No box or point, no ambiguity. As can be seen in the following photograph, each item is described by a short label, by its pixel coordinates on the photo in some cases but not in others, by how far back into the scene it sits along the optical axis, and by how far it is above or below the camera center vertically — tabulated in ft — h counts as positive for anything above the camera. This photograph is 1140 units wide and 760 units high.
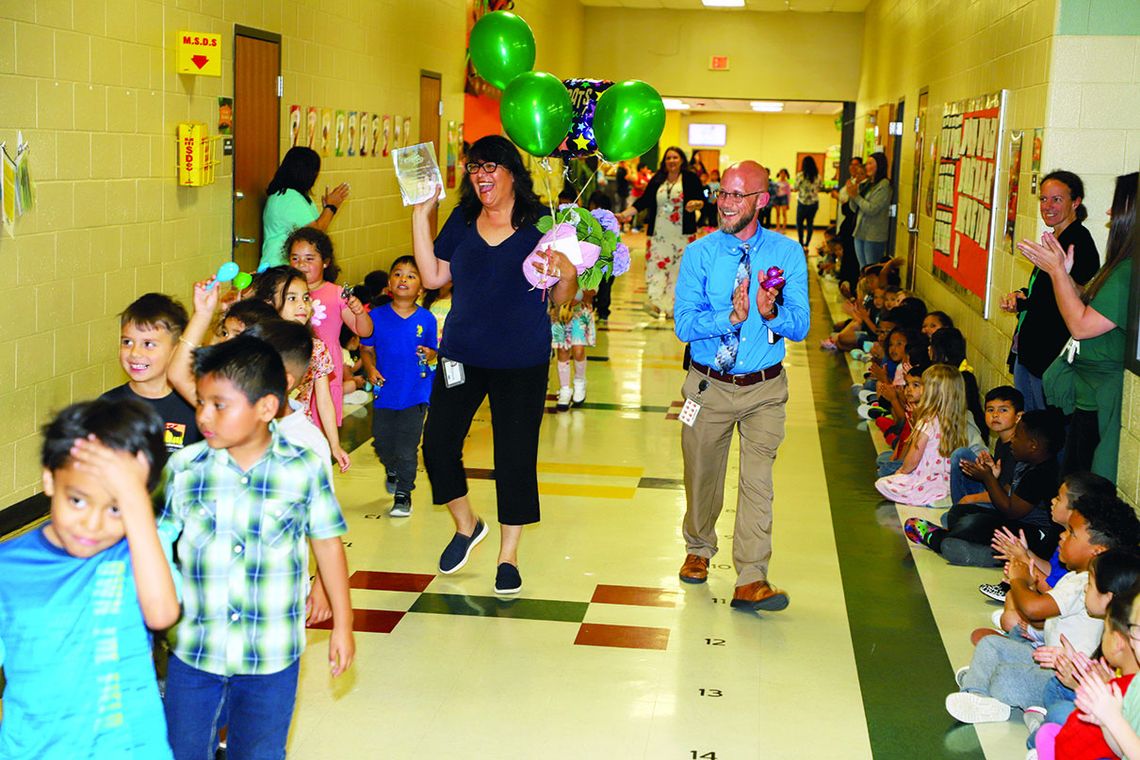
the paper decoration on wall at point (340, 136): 30.92 +0.36
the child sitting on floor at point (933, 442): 20.07 -4.13
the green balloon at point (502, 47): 18.58 +1.59
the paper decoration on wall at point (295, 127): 27.84 +0.48
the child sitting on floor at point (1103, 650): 9.78 -3.52
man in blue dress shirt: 15.28 -2.11
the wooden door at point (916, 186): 38.78 -0.34
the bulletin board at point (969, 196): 24.94 -0.40
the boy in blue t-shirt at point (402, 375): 19.21 -3.28
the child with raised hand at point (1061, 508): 13.14 -3.33
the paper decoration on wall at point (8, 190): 17.03 -0.69
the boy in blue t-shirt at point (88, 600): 6.86 -2.50
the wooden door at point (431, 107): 39.40 +1.46
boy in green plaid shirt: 8.29 -2.52
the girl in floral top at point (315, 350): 14.07 -2.25
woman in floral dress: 41.27 -1.40
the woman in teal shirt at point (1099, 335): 15.67 -1.83
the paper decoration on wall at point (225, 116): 24.12 +0.56
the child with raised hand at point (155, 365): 11.14 -1.89
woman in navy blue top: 15.02 -1.97
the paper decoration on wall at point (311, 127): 28.86 +0.52
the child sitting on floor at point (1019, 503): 16.98 -4.27
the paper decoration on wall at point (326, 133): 29.91 +0.41
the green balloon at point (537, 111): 16.53 +0.62
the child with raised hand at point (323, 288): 16.74 -1.79
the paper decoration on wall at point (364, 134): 32.99 +0.46
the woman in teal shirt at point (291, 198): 24.50 -0.92
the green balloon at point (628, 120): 16.90 +0.57
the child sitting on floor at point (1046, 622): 12.42 -4.21
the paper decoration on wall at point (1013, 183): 22.81 -0.06
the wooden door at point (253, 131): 25.17 +0.34
